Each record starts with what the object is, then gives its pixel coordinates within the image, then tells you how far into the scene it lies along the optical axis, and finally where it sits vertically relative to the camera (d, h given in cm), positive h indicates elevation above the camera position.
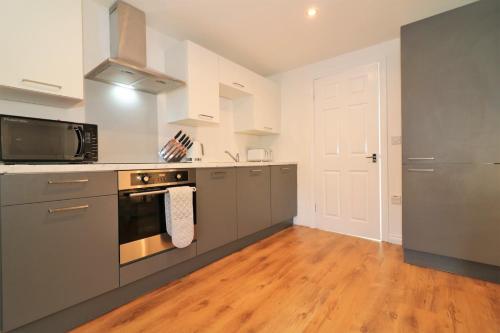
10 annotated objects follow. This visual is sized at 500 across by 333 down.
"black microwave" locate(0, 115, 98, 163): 127 +17
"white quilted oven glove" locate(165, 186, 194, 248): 171 -36
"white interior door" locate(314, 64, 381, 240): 275 +17
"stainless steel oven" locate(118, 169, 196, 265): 151 -30
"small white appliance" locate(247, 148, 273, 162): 321 +15
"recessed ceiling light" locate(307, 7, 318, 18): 206 +137
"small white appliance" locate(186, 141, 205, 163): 239 +14
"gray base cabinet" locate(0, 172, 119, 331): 109 -38
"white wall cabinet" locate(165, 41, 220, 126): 225 +83
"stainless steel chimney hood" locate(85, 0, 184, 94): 183 +98
